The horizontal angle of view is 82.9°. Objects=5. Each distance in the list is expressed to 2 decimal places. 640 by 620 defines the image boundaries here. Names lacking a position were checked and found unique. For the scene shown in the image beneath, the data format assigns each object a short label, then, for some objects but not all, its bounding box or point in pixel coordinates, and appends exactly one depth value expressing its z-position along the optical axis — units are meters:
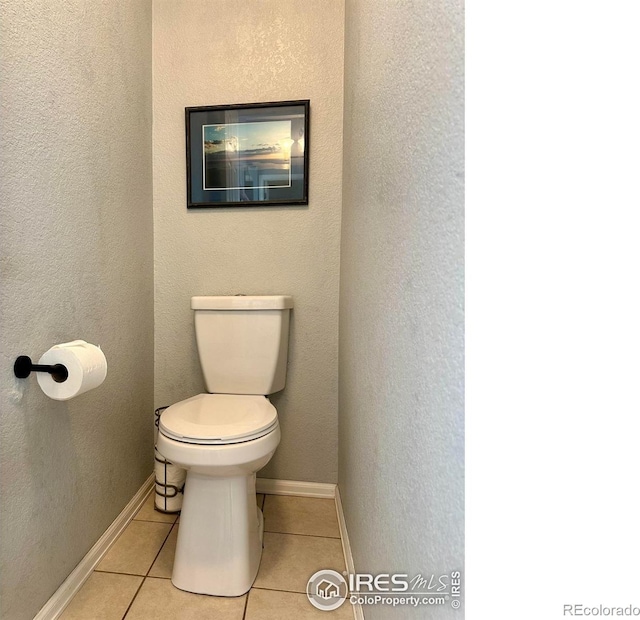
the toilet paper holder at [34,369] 0.84
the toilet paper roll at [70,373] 0.86
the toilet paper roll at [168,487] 1.40
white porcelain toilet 0.98
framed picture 1.48
